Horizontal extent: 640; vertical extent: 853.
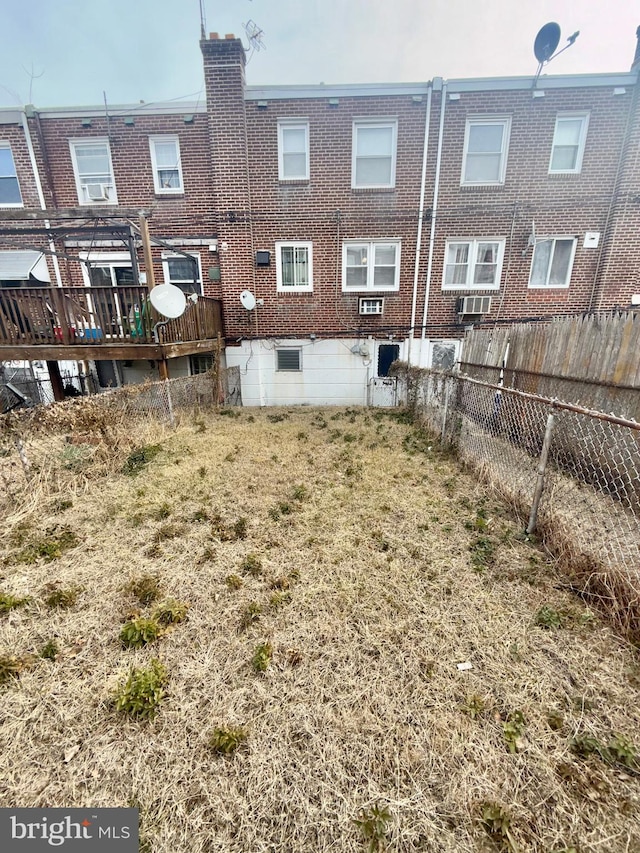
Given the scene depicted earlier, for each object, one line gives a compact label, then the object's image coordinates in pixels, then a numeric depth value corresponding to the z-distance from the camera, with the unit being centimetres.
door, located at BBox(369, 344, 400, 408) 1021
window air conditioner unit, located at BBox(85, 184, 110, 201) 952
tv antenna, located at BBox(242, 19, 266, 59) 841
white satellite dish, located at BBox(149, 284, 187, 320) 624
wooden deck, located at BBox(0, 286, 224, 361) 680
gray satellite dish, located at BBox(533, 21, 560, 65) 792
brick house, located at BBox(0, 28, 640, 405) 867
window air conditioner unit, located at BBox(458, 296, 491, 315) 942
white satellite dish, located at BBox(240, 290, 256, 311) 962
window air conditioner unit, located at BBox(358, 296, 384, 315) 993
